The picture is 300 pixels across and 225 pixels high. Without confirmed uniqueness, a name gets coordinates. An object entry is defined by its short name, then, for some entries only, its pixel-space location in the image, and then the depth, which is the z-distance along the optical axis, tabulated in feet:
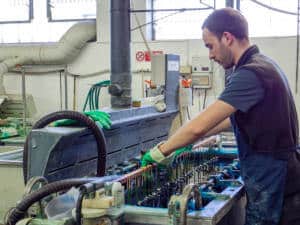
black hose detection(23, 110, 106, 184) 5.82
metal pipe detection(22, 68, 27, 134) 15.05
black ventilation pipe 9.63
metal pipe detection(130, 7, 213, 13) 15.28
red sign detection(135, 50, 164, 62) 16.26
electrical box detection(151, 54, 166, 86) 8.70
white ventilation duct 16.65
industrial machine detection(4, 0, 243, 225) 4.36
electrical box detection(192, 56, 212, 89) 15.69
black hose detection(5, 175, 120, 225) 4.51
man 4.76
